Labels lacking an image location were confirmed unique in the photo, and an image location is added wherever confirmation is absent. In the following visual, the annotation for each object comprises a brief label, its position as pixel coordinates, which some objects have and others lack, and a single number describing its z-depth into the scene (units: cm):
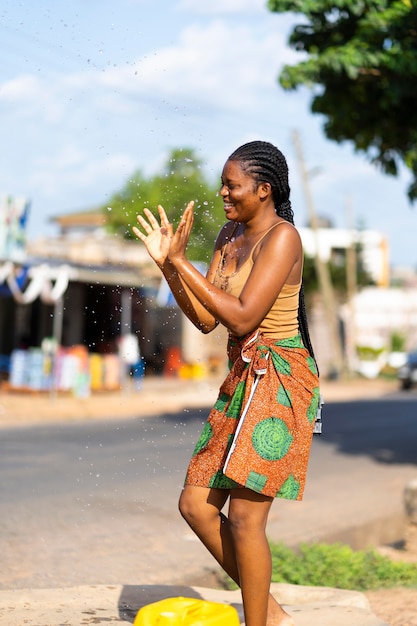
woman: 323
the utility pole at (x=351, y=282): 4206
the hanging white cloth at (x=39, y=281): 2017
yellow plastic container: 344
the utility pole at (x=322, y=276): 3444
